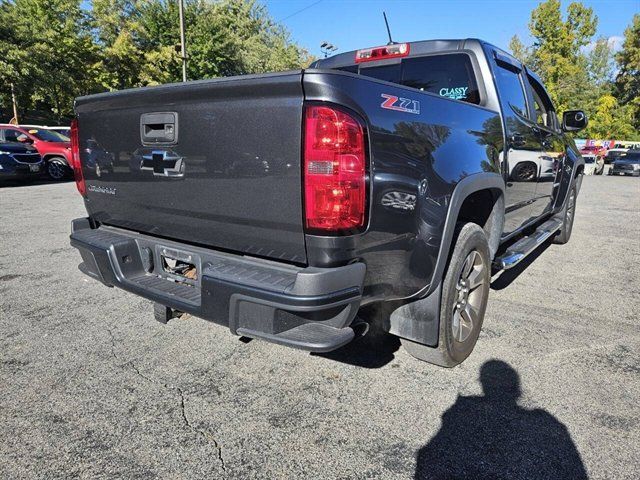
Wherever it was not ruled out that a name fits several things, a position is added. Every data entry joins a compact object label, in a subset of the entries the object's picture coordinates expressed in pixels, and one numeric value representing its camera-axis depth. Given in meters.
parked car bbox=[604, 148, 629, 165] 25.94
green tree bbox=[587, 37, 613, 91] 59.06
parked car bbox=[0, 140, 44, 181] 11.40
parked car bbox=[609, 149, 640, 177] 22.88
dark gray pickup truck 1.84
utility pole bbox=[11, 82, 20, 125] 22.70
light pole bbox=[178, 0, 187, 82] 18.41
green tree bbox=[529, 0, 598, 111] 35.28
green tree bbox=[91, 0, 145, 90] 24.31
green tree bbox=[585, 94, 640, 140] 46.75
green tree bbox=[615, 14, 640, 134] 47.69
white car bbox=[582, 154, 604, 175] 23.82
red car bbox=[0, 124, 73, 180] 13.03
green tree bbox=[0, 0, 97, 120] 21.02
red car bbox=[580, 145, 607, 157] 32.66
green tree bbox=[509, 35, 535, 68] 46.18
